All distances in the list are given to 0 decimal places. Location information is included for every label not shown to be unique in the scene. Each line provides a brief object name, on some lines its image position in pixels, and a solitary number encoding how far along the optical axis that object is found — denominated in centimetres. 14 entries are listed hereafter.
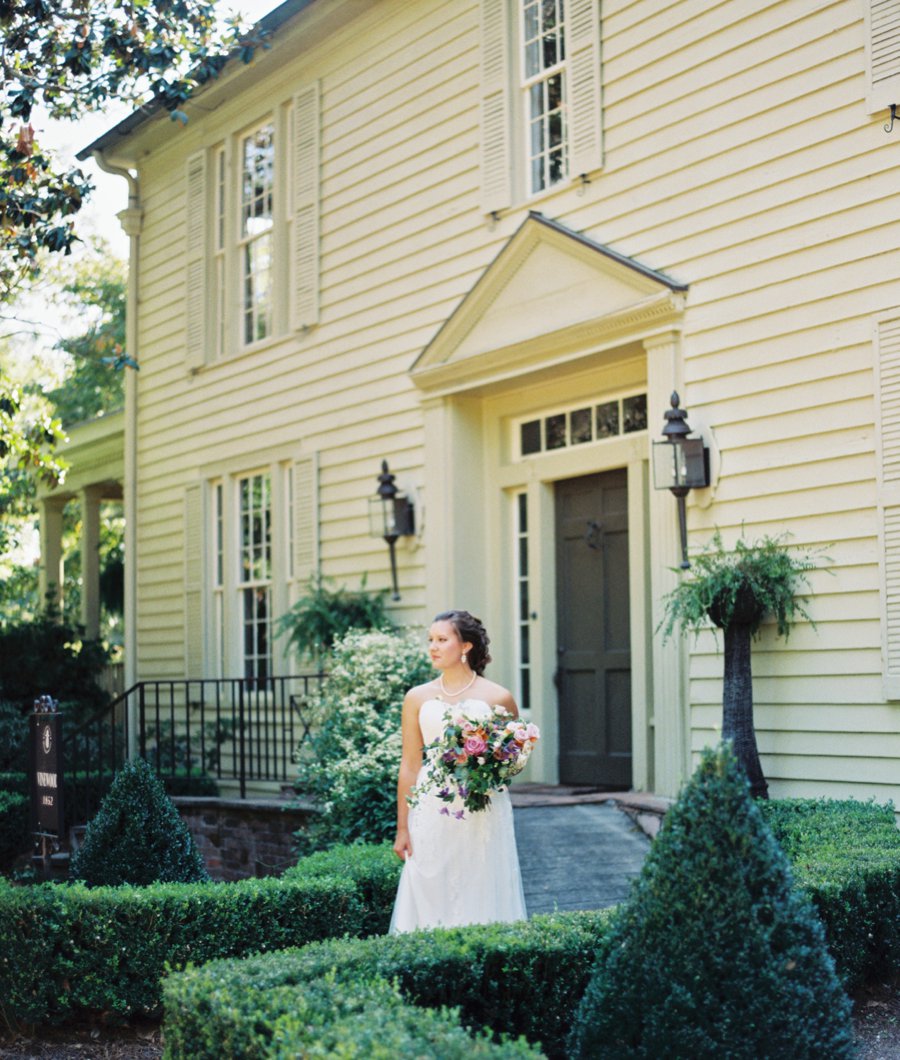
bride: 591
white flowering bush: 874
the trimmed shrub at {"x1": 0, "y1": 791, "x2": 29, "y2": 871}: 1133
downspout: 1539
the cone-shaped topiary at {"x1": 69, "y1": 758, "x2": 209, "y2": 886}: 697
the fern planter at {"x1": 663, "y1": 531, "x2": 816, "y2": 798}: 770
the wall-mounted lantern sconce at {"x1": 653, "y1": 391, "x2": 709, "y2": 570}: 836
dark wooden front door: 970
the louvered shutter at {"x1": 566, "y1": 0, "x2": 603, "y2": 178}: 944
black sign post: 764
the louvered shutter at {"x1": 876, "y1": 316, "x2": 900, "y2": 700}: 733
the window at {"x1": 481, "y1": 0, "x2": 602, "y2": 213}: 984
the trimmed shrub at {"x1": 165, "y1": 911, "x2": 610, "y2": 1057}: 444
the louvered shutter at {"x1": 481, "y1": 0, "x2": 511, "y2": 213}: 1028
